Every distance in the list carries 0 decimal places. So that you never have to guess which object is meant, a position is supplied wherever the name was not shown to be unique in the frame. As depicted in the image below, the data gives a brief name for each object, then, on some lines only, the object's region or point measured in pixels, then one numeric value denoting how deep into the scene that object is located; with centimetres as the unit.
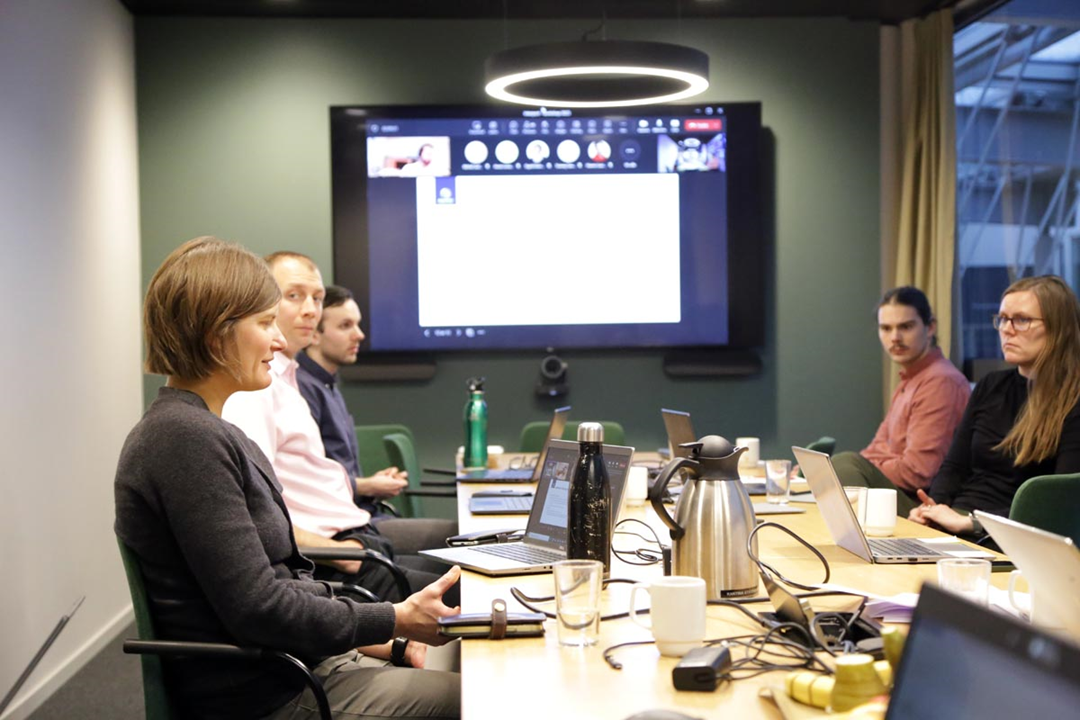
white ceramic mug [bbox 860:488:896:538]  272
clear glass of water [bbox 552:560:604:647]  169
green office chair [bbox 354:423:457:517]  457
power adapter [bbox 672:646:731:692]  149
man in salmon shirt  438
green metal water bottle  456
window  505
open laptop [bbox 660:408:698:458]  362
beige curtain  569
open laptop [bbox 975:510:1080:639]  145
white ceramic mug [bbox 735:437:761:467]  395
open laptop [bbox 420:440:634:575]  241
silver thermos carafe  198
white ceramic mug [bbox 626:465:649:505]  334
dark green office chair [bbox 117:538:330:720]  192
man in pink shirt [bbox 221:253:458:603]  302
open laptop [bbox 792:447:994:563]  235
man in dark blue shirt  387
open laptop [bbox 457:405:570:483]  400
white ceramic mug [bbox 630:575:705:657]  162
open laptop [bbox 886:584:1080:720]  79
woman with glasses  343
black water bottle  217
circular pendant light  394
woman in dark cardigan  188
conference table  143
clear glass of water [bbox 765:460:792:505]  326
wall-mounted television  586
